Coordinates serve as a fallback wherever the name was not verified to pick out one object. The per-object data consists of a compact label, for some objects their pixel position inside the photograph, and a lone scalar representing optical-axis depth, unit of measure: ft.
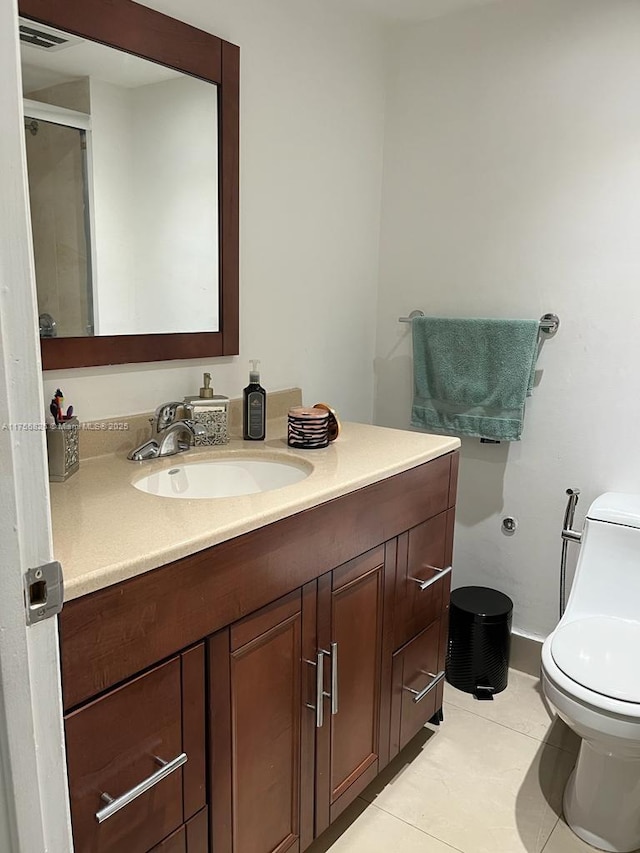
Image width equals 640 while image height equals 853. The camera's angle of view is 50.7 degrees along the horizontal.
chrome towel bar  6.90
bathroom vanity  3.22
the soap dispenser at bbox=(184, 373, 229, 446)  5.53
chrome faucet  5.16
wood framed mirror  4.60
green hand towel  6.90
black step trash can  7.11
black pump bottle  5.77
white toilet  4.91
